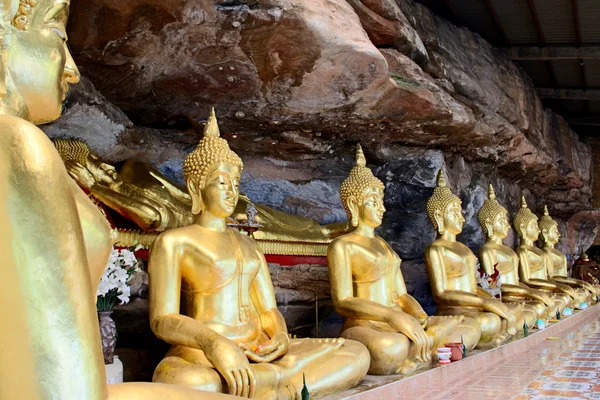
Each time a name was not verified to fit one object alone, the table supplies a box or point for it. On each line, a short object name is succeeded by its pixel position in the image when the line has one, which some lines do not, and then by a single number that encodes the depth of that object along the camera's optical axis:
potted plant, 3.18
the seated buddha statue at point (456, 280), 5.63
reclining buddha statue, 4.30
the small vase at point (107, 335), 3.15
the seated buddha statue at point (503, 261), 7.21
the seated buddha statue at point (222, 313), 2.93
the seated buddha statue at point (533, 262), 8.43
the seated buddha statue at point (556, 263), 9.47
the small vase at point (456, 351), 4.59
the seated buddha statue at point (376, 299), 4.17
